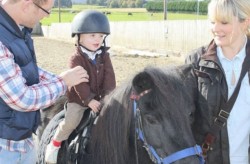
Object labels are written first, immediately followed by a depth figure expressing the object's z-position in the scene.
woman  3.06
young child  3.62
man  2.45
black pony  2.70
